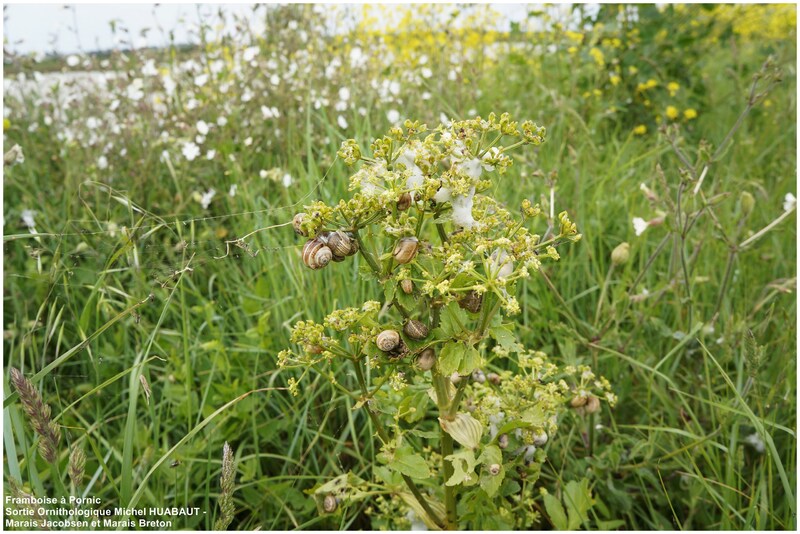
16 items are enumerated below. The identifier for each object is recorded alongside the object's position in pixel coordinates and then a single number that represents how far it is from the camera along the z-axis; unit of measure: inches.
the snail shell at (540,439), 20.0
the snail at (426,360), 17.1
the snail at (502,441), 20.1
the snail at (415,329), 16.8
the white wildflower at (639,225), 27.7
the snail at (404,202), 16.4
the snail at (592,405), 22.2
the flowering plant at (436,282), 16.3
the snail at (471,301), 16.9
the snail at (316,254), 16.2
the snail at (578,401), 22.1
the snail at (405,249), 16.2
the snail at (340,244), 16.3
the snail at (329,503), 19.8
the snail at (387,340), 16.4
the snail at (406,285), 16.7
